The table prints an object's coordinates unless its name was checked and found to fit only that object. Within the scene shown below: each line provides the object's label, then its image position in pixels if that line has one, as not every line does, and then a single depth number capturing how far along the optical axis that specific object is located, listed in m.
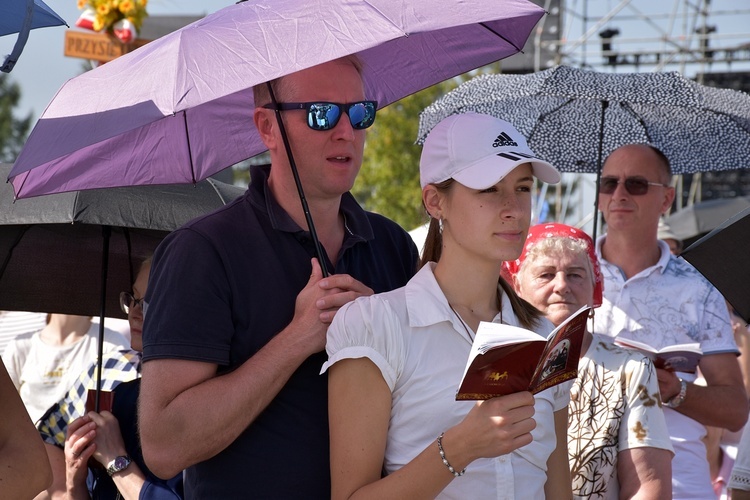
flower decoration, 8.46
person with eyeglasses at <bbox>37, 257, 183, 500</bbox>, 3.81
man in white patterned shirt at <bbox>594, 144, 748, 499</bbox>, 4.38
